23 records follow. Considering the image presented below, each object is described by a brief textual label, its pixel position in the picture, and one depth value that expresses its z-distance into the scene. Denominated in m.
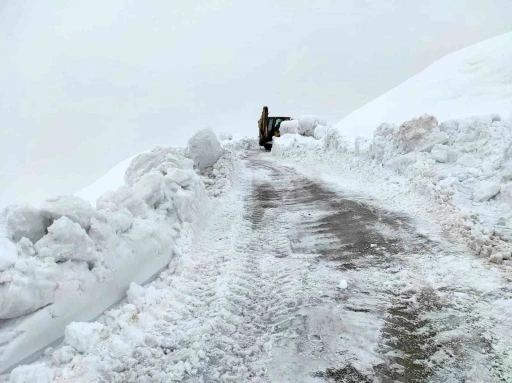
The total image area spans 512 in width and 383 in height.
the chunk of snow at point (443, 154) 7.92
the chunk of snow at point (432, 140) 8.61
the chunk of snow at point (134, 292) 3.94
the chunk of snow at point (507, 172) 6.19
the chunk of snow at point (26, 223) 3.80
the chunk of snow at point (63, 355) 3.03
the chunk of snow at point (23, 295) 3.03
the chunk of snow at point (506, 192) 5.75
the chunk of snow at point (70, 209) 3.97
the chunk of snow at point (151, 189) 5.87
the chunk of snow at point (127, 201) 5.26
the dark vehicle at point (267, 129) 22.94
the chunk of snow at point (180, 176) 6.83
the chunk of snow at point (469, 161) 7.31
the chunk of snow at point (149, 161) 8.22
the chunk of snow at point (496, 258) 4.29
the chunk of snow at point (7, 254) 3.24
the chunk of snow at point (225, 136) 26.55
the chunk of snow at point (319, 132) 20.13
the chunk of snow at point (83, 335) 3.18
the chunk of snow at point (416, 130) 9.02
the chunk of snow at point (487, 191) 6.09
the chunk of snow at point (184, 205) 6.16
